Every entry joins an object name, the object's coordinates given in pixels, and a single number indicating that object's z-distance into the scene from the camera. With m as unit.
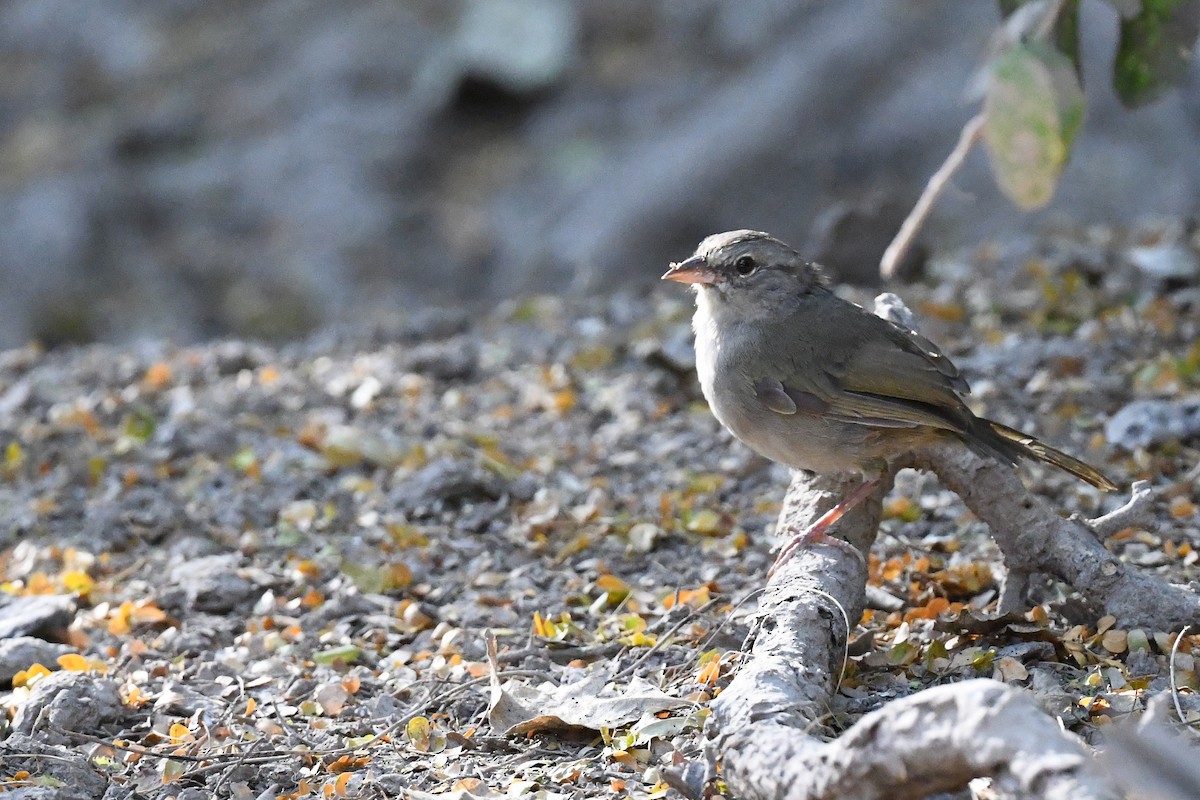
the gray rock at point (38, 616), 8.18
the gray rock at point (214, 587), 8.70
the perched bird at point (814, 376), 7.62
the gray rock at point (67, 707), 6.84
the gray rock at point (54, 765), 6.27
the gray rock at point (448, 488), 9.98
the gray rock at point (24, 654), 7.70
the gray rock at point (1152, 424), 9.69
